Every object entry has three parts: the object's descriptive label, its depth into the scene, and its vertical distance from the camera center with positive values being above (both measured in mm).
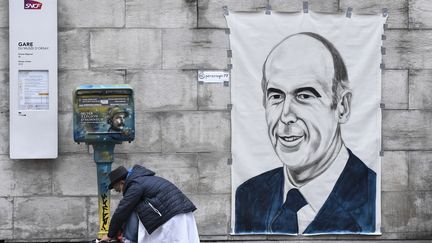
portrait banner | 11297 -267
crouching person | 8094 -1019
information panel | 10875 +283
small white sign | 11211 +340
